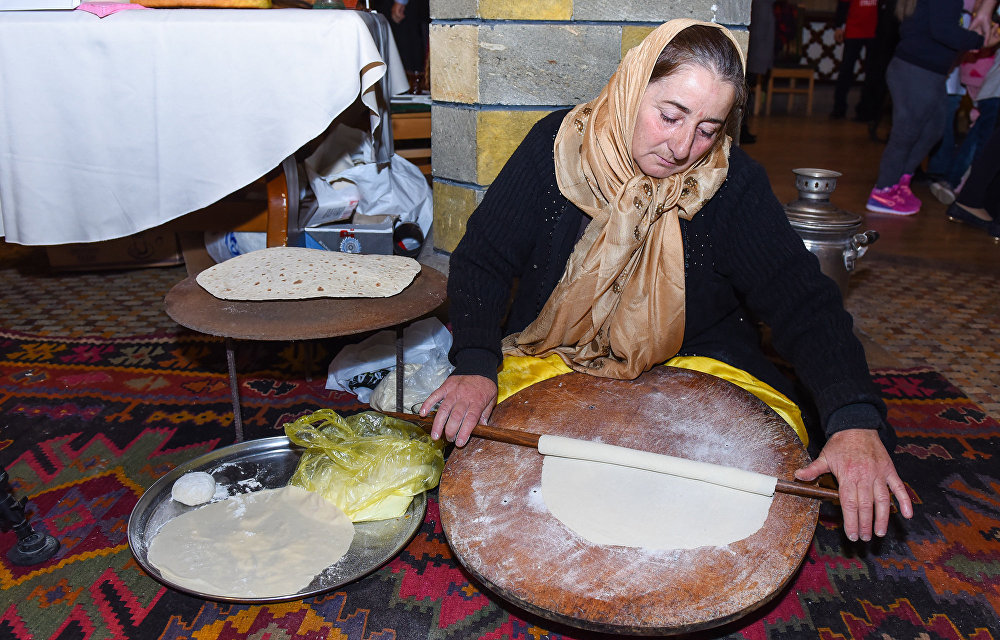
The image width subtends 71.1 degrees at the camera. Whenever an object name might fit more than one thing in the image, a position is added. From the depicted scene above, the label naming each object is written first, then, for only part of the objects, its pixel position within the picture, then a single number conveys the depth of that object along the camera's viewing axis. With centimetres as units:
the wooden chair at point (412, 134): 326
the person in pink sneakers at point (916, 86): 386
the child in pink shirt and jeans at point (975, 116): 449
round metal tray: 140
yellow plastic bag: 156
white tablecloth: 204
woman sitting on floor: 133
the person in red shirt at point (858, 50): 805
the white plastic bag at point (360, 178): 282
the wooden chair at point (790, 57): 916
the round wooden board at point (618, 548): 90
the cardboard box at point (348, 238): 243
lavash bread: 168
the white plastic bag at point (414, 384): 201
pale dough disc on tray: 136
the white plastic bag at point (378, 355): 217
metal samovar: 242
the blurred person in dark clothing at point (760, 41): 584
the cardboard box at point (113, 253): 321
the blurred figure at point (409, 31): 521
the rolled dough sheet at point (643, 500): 101
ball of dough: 155
